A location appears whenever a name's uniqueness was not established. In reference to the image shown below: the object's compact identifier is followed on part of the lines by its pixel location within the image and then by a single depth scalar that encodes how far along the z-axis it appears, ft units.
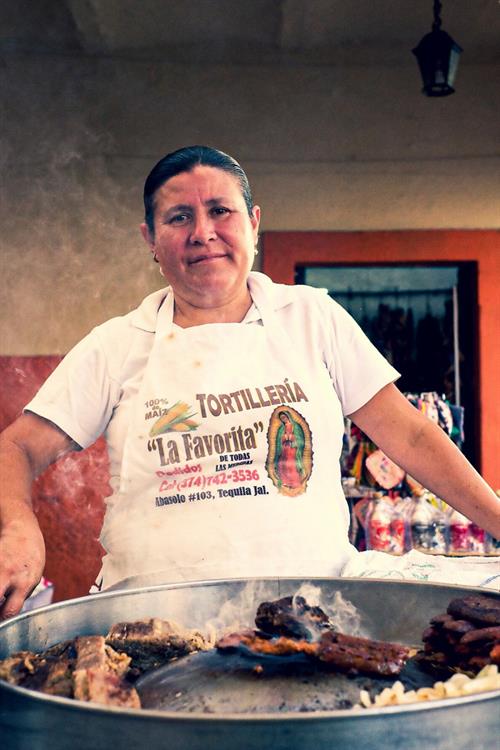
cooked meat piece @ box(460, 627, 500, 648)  4.55
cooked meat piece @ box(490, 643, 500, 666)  4.38
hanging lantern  14.80
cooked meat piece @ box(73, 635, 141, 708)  3.84
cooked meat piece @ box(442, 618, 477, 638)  4.70
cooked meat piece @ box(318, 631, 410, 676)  4.35
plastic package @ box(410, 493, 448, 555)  13.19
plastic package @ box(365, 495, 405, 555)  13.20
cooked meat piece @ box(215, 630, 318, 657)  4.48
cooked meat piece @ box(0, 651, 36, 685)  4.34
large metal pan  3.12
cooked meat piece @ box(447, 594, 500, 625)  4.73
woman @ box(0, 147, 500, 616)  6.97
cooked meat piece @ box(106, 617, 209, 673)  4.91
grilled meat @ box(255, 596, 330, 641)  4.71
